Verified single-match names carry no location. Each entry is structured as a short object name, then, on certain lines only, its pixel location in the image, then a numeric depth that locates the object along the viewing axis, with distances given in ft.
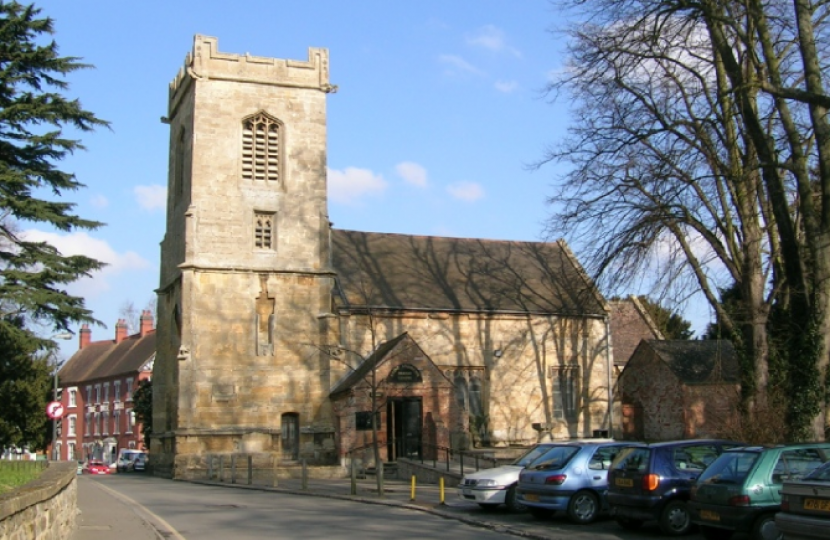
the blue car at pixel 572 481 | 60.23
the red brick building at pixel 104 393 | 239.91
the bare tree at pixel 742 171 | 65.00
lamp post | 111.53
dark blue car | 52.85
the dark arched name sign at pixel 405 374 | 117.60
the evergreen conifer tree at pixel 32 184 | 98.32
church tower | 121.80
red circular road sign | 108.70
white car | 67.92
